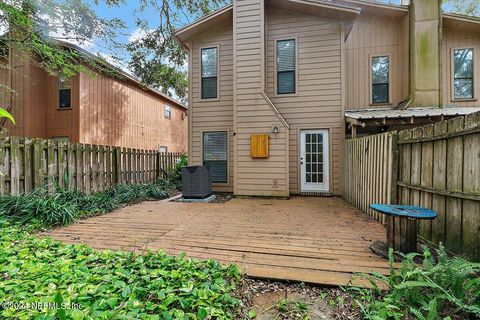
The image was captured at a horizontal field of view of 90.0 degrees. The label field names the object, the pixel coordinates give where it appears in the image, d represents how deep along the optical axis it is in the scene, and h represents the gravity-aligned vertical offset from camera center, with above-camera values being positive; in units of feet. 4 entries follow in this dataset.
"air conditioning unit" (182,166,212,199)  22.20 -2.30
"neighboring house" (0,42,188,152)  30.89 +7.46
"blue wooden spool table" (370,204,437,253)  8.81 -2.67
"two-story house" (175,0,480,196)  23.30 +8.14
